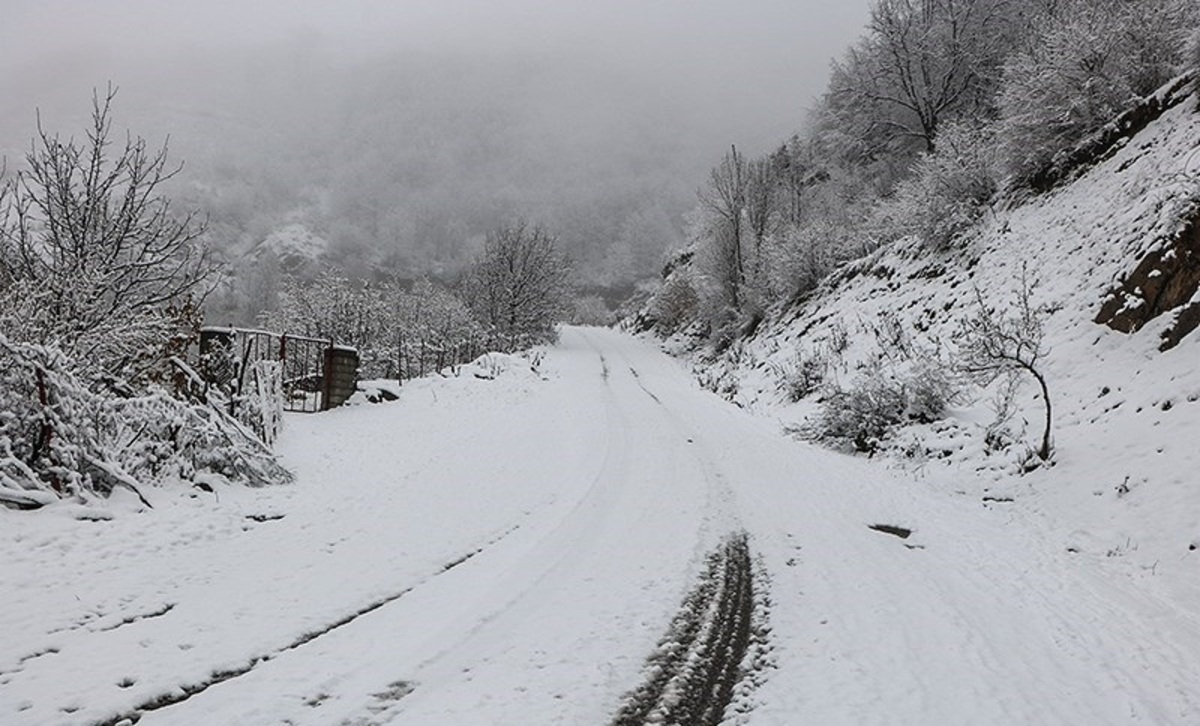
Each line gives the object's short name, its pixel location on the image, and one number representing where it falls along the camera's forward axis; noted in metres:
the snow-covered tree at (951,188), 16.19
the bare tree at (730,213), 34.78
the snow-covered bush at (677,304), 48.19
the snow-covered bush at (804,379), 15.08
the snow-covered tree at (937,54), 24.45
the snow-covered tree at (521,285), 39.47
